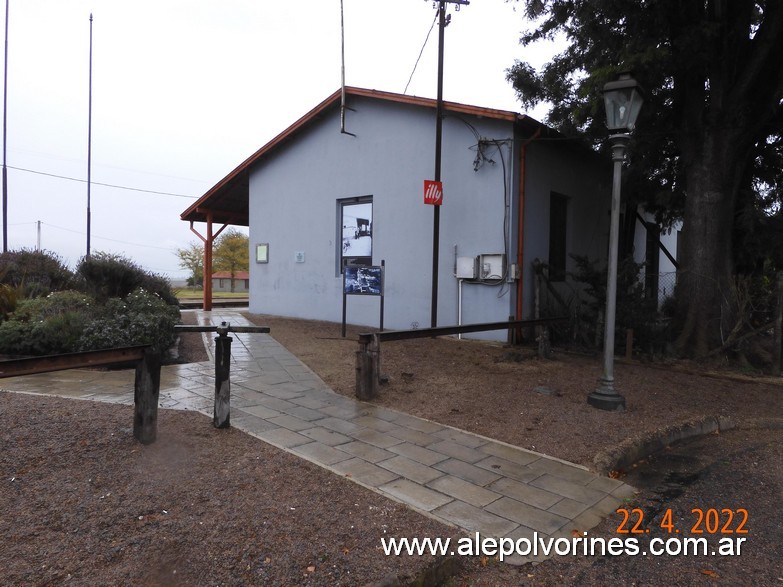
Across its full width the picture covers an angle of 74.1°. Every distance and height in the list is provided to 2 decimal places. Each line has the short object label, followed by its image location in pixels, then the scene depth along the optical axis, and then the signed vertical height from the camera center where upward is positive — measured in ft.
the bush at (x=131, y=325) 23.94 -2.36
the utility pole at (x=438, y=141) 34.65 +9.53
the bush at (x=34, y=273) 33.42 +0.12
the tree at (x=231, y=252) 172.24 +8.93
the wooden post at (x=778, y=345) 25.84 -2.79
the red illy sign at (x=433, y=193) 34.17 +5.93
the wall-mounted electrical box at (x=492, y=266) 33.81 +1.17
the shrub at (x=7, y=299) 29.71 -1.45
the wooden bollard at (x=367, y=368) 19.66 -3.31
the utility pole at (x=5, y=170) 78.51 +15.99
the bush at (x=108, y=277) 35.63 -0.10
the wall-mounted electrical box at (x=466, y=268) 34.91 +1.04
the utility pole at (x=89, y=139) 97.04 +25.57
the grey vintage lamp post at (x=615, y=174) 19.31 +4.23
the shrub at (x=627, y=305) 30.45 -1.10
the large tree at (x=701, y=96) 27.22 +10.98
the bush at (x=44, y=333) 24.85 -2.81
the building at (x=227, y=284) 288.96 -3.29
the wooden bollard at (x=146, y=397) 13.66 -3.18
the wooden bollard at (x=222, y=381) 15.08 -3.03
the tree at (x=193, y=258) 183.42 +6.88
